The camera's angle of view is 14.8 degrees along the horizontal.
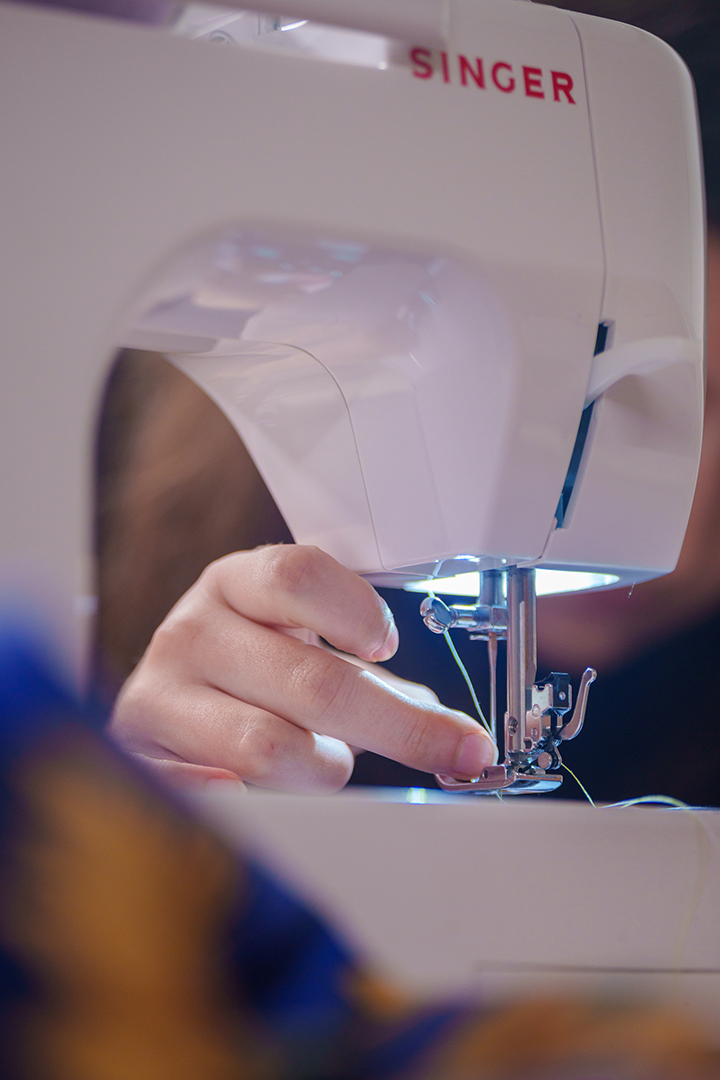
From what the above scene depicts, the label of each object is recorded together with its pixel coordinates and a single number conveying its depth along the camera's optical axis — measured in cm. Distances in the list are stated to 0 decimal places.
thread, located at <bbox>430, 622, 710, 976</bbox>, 60
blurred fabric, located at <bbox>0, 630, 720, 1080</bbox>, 49
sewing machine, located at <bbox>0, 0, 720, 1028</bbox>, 59
